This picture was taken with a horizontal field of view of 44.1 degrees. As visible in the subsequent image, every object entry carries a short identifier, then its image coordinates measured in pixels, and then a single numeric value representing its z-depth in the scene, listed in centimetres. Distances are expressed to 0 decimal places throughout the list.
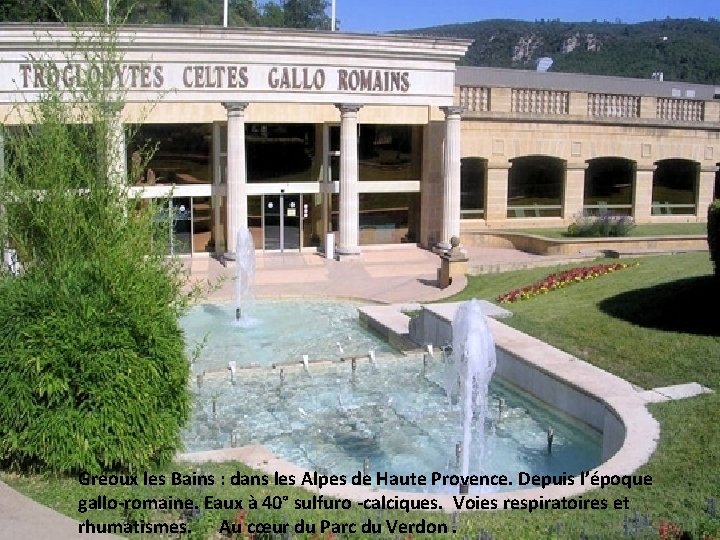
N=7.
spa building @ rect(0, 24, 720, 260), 2847
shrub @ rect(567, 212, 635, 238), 3073
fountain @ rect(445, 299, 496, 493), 1216
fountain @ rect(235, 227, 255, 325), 2222
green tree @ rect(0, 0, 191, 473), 865
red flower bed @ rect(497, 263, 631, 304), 2084
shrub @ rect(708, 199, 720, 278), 1455
